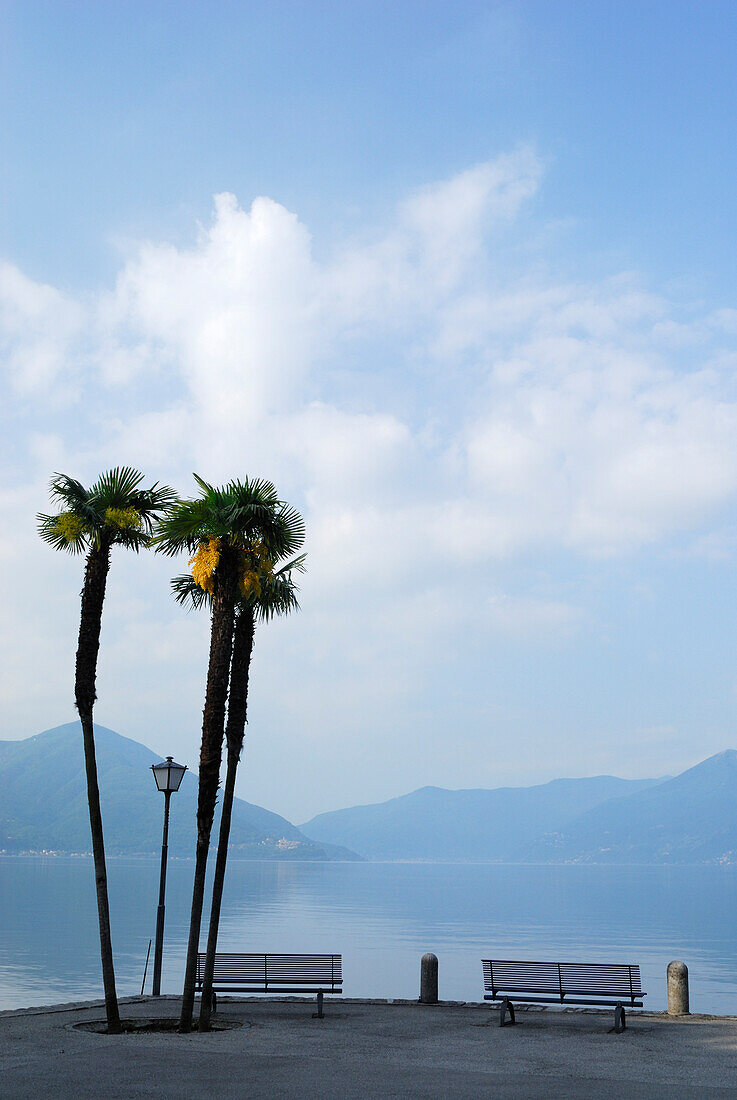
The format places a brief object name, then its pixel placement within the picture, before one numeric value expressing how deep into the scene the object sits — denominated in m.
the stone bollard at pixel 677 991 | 20.91
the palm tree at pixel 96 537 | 19.09
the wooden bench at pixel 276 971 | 20.48
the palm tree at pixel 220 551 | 19.25
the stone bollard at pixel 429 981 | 22.42
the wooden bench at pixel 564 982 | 18.73
